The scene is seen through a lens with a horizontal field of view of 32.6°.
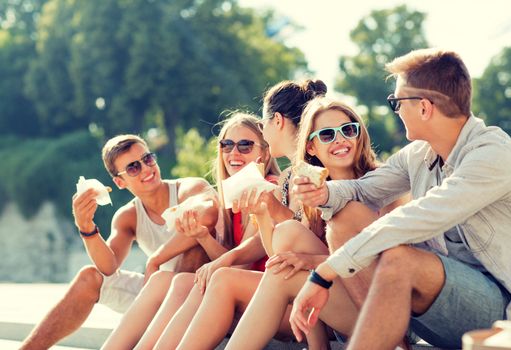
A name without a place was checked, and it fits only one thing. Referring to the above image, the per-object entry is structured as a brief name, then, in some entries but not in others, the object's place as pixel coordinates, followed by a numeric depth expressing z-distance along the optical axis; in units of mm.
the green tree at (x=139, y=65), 35688
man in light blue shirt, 3145
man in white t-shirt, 5102
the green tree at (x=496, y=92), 42500
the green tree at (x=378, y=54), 43938
